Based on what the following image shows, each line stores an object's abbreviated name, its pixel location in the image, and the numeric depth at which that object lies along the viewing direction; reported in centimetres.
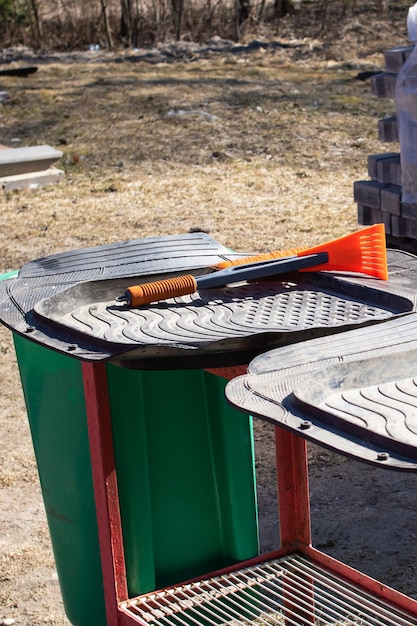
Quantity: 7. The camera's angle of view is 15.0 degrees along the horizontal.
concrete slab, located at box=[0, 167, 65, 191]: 1338
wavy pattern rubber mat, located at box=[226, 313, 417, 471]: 235
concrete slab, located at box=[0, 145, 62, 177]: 1338
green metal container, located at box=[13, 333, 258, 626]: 382
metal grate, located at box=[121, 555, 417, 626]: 379
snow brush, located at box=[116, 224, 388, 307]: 373
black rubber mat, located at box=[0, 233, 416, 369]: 322
